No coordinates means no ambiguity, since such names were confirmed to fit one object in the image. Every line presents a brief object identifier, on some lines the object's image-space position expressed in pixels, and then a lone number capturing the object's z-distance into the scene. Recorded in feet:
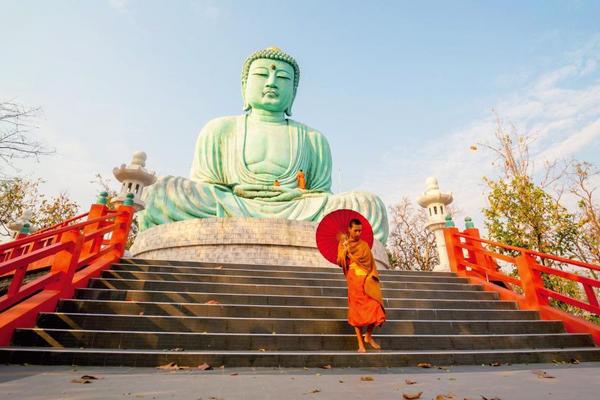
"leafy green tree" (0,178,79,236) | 48.73
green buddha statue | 27.10
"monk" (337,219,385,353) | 10.59
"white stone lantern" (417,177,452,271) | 27.48
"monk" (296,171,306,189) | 33.55
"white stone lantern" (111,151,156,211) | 25.40
